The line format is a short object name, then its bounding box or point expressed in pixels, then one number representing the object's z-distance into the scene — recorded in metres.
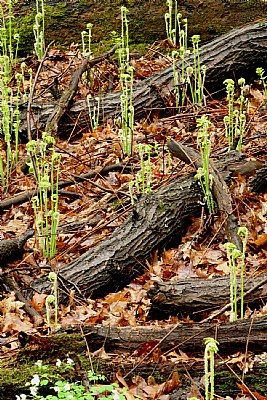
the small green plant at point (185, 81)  13.48
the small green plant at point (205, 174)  8.95
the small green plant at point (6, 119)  11.88
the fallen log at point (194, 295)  7.34
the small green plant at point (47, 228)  8.80
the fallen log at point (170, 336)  6.09
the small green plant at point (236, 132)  10.47
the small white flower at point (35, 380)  5.36
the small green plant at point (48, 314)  6.84
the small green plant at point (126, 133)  11.96
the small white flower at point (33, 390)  5.27
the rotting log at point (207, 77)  14.39
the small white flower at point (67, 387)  5.24
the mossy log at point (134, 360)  5.79
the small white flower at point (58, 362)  5.73
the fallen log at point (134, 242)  8.61
